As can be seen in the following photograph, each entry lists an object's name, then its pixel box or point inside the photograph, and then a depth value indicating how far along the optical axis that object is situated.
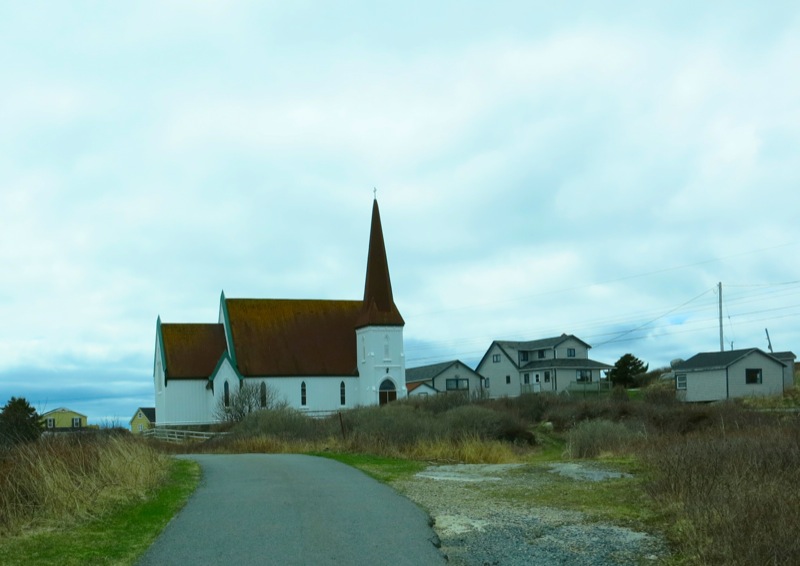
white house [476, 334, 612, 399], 81.00
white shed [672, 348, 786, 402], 62.31
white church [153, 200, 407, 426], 68.12
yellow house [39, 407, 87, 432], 99.35
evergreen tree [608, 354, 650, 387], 79.06
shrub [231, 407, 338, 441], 36.28
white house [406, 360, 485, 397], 87.62
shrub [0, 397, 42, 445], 18.67
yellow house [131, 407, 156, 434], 110.51
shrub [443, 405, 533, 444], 33.94
